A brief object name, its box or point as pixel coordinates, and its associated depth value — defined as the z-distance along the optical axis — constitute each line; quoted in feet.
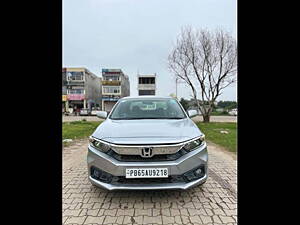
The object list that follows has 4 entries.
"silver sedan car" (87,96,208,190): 7.23
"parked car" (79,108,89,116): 98.32
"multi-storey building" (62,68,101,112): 125.08
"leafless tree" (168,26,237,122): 43.93
